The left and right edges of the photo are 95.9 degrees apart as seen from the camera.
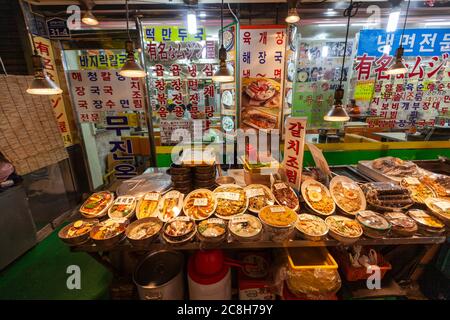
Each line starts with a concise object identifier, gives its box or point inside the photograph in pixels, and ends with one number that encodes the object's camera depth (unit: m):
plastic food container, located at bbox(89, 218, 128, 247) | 1.62
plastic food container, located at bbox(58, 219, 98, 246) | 1.63
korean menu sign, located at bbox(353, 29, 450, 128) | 3.69
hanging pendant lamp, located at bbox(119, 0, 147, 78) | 2.24
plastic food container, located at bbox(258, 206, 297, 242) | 1.64
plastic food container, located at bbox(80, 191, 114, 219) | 1.92
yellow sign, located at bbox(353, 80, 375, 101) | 4.00
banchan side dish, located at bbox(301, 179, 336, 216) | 1.97
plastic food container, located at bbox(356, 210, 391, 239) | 1.67
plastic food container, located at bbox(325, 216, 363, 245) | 1.65
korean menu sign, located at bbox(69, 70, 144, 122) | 3.83
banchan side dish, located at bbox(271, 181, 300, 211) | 1.98
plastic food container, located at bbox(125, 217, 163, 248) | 1.61
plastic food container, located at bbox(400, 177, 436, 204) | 2.09
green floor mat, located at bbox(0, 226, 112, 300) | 2.50
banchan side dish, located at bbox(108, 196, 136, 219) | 1.91
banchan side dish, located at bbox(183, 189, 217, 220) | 1.91
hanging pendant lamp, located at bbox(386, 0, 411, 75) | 2.54
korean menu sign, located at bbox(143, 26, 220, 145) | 3.70
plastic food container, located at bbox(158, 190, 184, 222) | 1.91
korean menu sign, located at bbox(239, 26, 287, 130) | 3.62
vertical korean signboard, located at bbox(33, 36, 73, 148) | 3.56
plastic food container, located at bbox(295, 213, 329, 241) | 1.68
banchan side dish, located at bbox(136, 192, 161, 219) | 1.93
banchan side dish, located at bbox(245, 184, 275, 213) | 1.98
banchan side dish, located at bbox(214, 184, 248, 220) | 1.93
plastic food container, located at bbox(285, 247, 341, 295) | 1.77
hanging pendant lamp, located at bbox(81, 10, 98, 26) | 3.16
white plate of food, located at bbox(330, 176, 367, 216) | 2.00
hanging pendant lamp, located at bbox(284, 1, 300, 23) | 2.75
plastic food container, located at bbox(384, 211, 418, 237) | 1.71
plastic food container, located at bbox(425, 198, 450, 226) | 1.80
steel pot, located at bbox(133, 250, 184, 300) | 1.86
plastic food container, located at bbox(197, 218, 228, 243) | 1.63
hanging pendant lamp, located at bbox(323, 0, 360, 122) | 2.29
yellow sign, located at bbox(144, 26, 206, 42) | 3.62
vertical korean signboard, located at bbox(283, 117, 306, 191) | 1.93
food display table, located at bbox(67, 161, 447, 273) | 1.67
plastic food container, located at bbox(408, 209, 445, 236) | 1.73
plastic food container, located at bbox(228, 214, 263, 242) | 1.65
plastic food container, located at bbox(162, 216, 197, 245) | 1.63
